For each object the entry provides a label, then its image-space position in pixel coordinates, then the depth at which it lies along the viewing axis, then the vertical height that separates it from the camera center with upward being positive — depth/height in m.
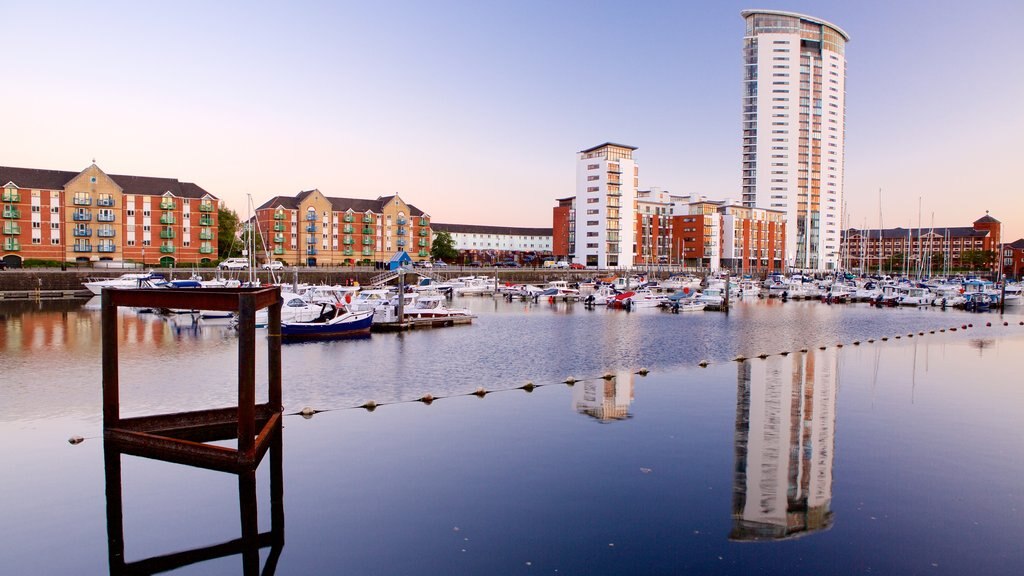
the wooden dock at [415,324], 39.41 -3.89
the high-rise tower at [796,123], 146.50 +34.24
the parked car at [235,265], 78.19 -0.19
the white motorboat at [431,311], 42.28 -3.14
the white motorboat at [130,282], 55.02 -1.69
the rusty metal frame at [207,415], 8.83 -2.43
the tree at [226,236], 104.06 +4.58
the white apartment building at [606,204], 120.38 +11.99
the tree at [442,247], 129.50 +3.66
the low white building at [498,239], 157.61 +6.84
